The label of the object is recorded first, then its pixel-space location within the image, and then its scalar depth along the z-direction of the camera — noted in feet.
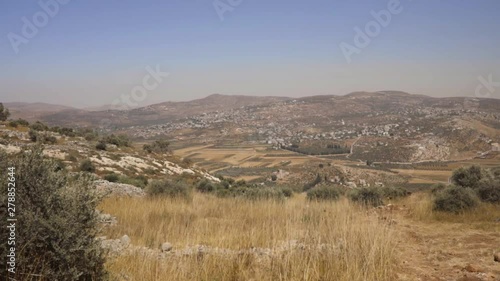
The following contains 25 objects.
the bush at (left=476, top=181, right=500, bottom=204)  31.07
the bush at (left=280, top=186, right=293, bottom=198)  46.83
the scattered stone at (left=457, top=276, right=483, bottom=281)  13.69
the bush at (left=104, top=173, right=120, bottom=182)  47.88
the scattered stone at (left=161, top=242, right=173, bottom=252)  15.64
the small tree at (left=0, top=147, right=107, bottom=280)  8.66
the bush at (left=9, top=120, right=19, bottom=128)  82.94
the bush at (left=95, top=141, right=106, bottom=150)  81.02
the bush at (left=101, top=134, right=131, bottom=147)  97.10
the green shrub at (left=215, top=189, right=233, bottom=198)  40.75
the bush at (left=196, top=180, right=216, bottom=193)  49.97
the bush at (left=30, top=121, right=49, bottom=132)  88.00
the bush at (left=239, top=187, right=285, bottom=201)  33.55
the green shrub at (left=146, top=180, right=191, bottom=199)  32.35
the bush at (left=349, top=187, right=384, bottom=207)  34.48
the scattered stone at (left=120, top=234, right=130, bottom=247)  14.84
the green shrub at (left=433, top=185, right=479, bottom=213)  28.37
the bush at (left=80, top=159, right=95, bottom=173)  52.95
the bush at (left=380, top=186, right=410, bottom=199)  38.94
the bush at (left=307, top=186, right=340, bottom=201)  39.47
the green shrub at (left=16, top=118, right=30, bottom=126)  90.42
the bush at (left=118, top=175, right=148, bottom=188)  44.55
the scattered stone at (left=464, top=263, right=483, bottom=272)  14.76
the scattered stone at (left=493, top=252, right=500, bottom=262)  16.21
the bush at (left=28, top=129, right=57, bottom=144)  66.67
